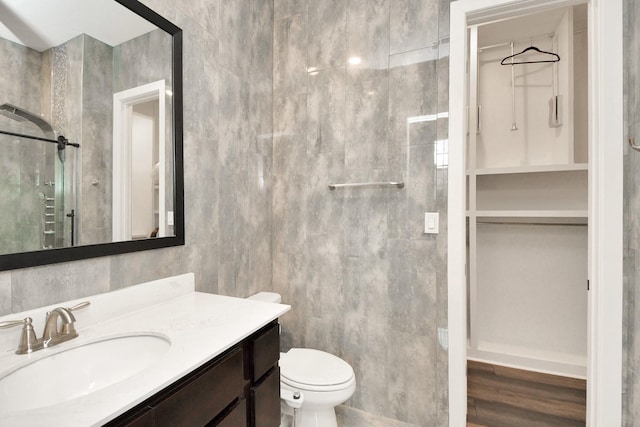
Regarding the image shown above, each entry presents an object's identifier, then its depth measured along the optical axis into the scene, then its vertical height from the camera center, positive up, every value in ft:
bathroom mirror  3.00 +0.94
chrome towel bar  5.72 +0.50
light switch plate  5.45 -0.23
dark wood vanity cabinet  2.27 -1.64
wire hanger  7.82 +4.00
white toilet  4.75 -2.75
